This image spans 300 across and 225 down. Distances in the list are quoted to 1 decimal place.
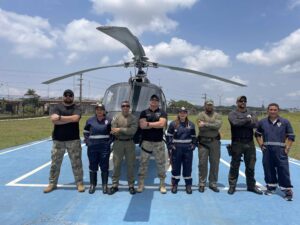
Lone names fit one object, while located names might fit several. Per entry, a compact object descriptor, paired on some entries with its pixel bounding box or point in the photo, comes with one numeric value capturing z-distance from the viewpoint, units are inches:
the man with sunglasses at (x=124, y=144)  162.5
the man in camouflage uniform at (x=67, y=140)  163.9
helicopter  209.0
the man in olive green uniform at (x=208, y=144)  169.1
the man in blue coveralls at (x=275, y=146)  163.7
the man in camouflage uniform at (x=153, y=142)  163.0
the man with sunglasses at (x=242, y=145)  167.0
